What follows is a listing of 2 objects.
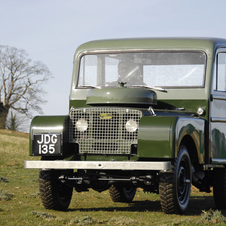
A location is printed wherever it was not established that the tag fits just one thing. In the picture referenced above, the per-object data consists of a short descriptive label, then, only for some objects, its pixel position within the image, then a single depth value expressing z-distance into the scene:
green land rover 11.72
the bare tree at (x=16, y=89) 78.68
